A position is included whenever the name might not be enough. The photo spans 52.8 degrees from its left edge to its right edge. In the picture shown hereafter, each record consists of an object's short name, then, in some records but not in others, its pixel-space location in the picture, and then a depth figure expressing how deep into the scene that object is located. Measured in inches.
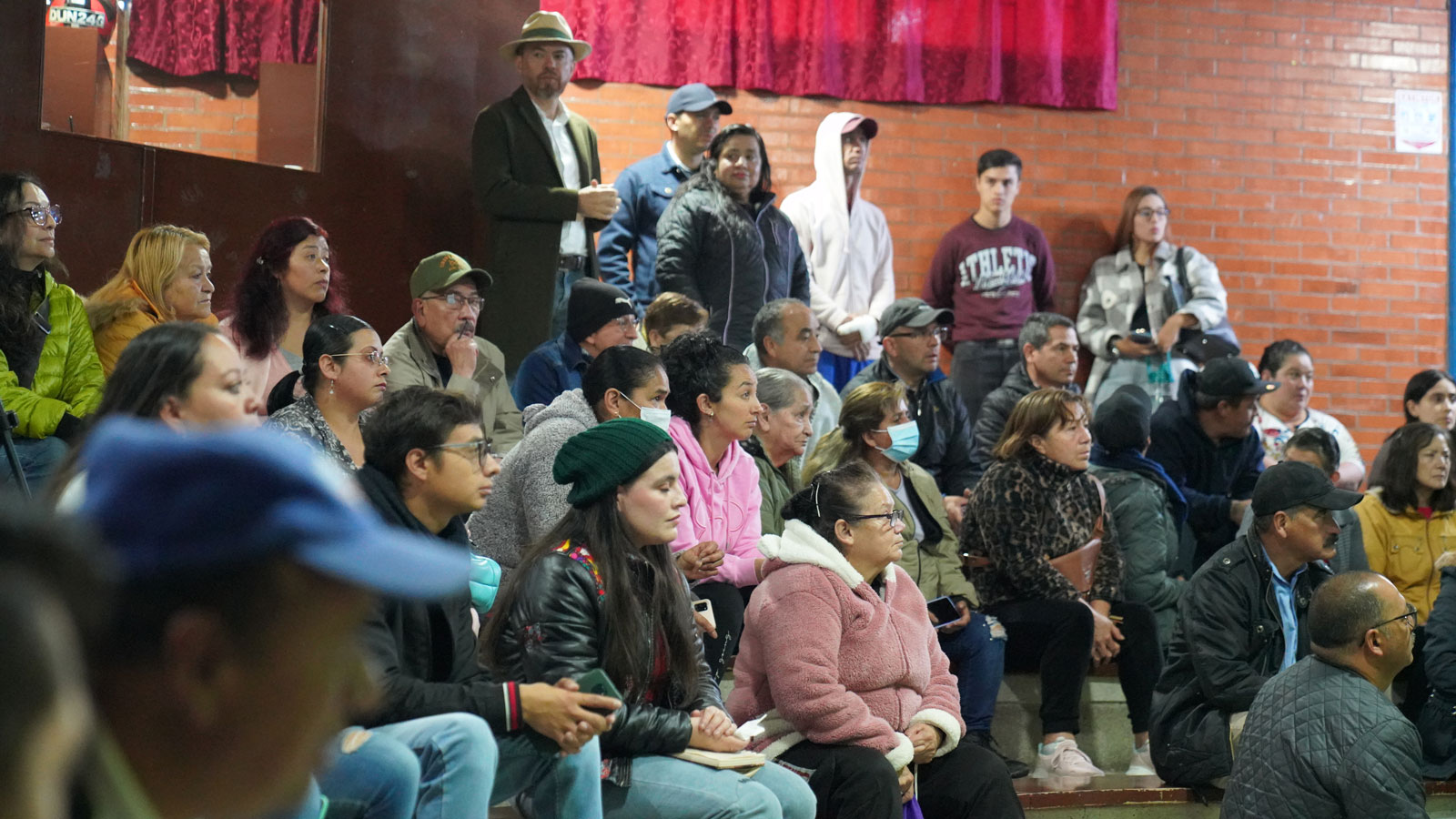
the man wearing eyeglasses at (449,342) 197.2
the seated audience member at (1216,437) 244.4
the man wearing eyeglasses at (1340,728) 136.6
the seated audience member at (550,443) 161.8
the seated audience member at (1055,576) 187.5
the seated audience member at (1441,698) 187.0
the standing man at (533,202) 243.3
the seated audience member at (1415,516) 217.6
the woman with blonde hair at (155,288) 172.6
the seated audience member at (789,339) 224.2
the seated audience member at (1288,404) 276.4
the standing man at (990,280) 297.1
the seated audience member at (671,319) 219.6
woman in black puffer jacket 247.3
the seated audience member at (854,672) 141.9
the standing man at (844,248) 277.6
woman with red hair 183.2
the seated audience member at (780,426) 199.0
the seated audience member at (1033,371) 242.2
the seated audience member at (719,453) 175.2
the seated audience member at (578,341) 206.1
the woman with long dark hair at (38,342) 157.9
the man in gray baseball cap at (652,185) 268.7
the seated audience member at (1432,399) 265.1
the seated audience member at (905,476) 191.2
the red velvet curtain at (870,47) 311.9
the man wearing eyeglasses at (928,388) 227.9
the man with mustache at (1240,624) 175.3
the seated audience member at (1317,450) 234.4
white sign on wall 350.3
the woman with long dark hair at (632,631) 124.6
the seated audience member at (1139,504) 208.8
